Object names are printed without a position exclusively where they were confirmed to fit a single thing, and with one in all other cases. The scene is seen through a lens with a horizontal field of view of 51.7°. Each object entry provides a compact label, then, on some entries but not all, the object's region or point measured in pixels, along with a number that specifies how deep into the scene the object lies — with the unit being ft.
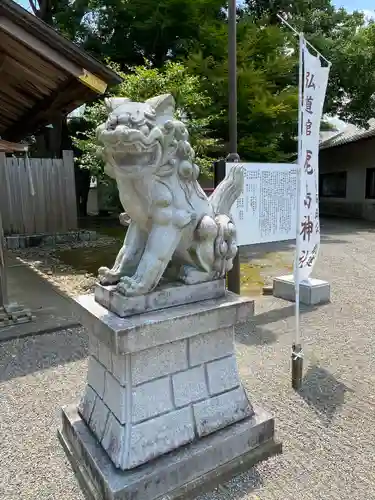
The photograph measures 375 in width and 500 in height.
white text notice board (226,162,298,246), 13.21
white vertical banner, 9.82
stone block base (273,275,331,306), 16.65
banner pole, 9.68
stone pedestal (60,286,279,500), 6.57
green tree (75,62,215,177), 19.24
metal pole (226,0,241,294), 13.91
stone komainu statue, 6.32
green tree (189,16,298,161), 31.50
